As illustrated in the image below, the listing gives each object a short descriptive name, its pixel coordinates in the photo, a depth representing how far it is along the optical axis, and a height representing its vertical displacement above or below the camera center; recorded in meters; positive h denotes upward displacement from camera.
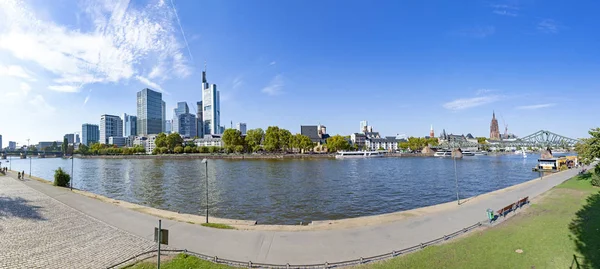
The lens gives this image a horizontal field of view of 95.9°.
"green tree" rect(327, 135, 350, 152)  165.50 -1.07
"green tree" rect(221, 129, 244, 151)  153.50 +3.02
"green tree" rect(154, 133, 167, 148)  173.09 +2.98
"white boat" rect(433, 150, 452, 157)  161.88 -8.44
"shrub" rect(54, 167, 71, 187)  38.94 -4.50
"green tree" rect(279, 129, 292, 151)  151.12 +3.47
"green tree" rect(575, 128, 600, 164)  29.39 -1.34
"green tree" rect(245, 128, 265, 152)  158.75 +3.39
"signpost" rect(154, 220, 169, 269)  9.43 -3.17
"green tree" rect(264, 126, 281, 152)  145.38 +2.43
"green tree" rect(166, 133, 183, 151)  173.60 +2.88
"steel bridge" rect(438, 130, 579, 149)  135.26 -1.98
